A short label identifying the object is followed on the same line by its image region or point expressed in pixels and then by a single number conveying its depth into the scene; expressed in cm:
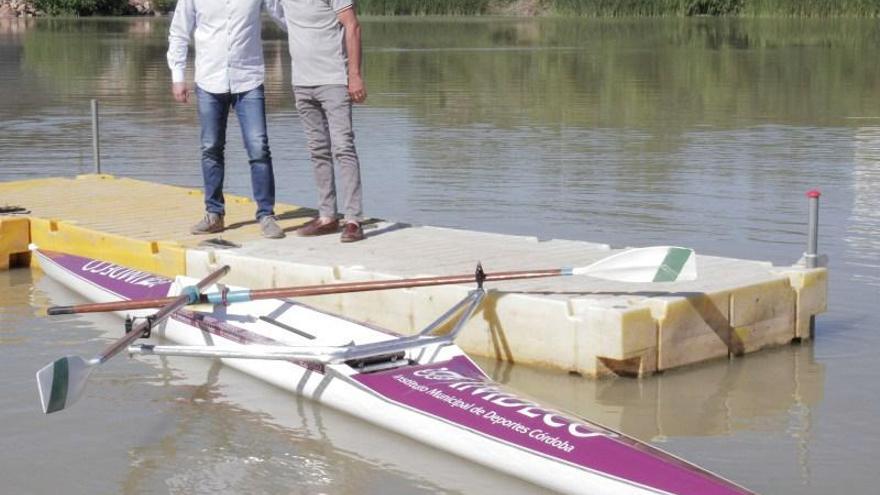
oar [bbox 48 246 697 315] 764
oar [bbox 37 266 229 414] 675
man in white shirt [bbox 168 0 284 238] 983
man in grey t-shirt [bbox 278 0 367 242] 947
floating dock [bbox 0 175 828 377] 780
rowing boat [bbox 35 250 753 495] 598
